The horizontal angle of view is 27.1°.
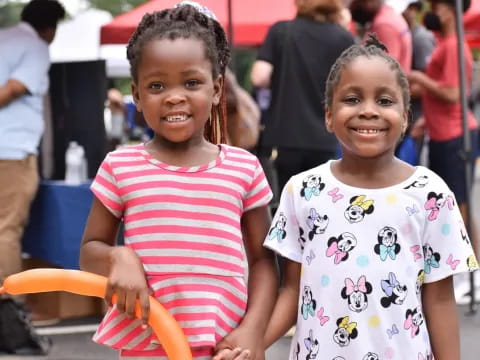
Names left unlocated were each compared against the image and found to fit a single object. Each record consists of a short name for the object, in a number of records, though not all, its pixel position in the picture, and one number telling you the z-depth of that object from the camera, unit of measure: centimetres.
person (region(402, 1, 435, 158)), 786
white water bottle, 592
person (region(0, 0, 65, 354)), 519
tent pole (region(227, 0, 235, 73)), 554
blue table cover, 549
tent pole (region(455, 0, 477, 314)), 582
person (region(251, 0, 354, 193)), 531
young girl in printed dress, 225
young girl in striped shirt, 218
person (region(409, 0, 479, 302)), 621
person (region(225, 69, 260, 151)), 507
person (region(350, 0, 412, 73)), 609
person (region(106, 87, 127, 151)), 1527
